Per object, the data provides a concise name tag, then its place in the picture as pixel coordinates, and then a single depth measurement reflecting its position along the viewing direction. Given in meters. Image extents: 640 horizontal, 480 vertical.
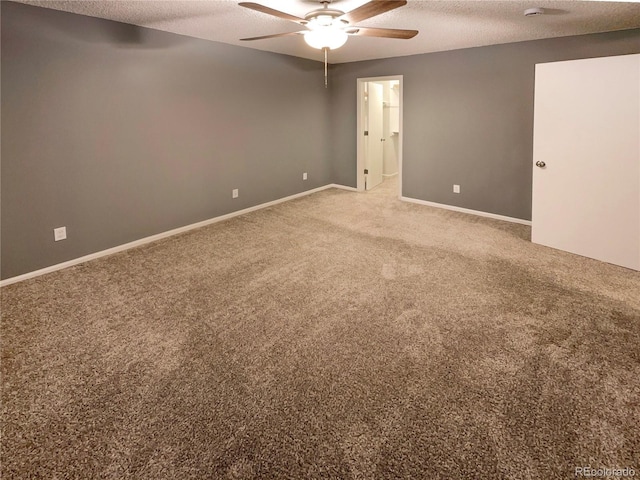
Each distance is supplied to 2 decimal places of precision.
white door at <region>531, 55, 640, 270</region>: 3.54
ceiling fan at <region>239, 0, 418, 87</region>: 2.94
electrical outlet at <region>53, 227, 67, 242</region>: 3.79
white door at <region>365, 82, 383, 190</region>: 6.96
